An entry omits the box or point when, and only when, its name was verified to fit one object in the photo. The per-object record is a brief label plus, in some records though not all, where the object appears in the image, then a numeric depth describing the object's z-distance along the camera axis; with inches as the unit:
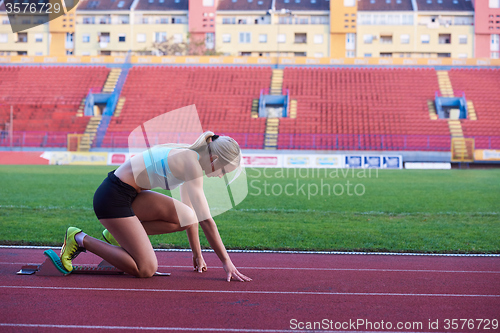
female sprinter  167.5
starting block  195.8
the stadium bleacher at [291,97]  1253.7
